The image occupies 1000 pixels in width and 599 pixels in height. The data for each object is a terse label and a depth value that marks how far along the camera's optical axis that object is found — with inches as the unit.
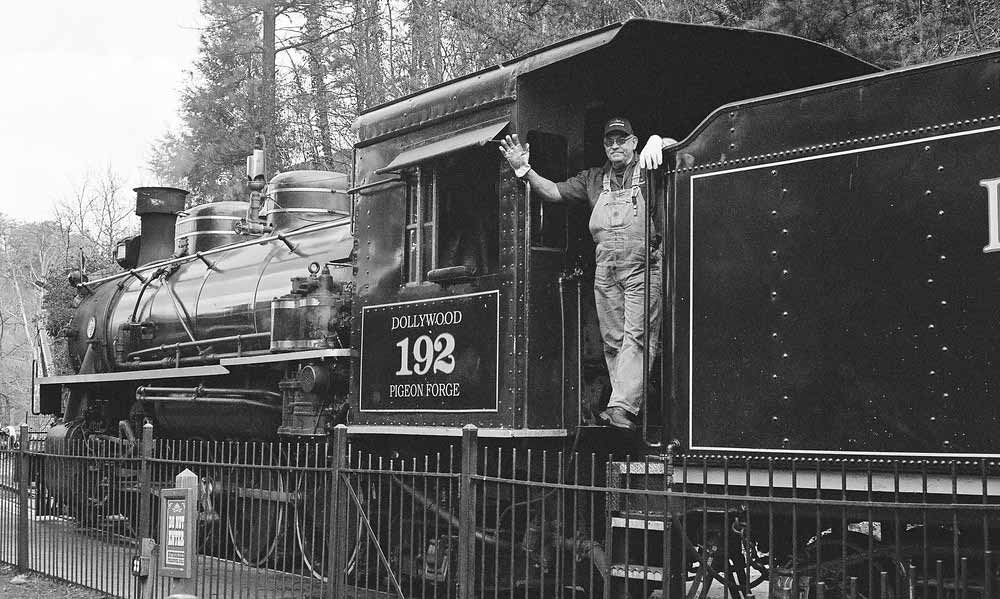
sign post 251.1
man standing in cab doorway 240.8
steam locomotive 188.5
